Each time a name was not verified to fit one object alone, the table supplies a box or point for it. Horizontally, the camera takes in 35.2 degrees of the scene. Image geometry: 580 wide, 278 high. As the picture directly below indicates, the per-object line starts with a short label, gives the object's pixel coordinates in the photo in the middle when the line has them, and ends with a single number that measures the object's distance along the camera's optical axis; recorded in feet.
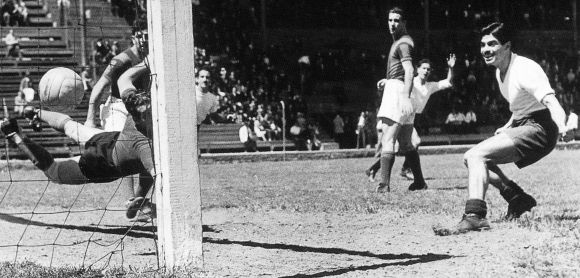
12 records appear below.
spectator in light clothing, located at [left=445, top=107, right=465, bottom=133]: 93.91
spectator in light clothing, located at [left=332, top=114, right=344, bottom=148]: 90.48
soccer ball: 24.58
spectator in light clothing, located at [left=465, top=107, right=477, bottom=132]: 94.38
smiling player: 21.85
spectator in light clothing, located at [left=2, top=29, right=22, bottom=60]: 82.38
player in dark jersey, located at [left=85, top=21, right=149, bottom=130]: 26.25
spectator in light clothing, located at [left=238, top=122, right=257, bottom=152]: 78.64
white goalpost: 16.83
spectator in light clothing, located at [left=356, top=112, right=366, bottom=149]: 87.81
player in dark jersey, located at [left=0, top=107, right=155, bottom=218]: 23.02
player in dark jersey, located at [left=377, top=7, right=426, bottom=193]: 34.17
